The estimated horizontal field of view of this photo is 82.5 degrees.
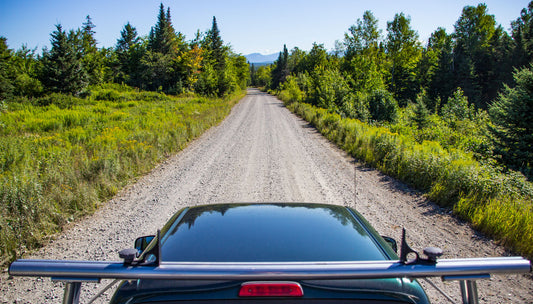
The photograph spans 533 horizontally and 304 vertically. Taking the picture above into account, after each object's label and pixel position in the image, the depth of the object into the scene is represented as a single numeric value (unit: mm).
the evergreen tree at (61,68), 35594
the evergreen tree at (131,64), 54562
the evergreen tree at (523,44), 37625
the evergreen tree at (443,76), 43219
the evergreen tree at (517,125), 10039
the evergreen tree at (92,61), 48288
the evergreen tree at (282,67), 81562
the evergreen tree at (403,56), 46719
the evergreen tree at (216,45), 61250
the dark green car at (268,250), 1322
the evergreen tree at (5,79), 27844
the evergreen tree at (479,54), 41691
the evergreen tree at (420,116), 19134
